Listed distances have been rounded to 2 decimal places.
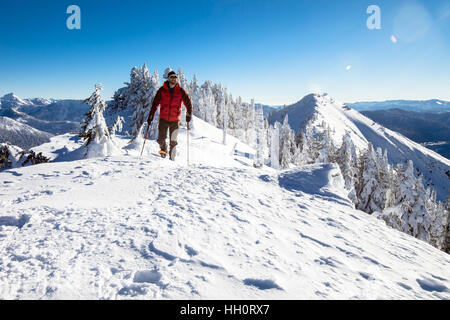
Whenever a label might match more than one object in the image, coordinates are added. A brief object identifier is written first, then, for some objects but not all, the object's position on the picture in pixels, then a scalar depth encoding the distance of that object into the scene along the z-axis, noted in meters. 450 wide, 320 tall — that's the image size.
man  8.46
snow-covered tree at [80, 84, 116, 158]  12.59
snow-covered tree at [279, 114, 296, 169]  39.63
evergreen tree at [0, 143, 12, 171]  13.36
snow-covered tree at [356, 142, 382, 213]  23.69
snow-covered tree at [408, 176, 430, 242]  22.56
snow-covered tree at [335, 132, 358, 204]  23.72
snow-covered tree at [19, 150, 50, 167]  12.81
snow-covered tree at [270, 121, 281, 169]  50.55
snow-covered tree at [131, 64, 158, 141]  34.66
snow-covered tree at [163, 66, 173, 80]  42.15
